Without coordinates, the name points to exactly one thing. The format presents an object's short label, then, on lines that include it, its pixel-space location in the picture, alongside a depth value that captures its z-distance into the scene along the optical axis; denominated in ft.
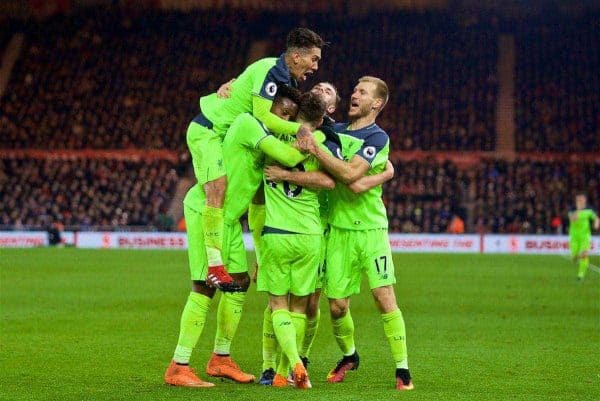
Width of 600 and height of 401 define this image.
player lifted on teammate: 52.49
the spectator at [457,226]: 231.71
